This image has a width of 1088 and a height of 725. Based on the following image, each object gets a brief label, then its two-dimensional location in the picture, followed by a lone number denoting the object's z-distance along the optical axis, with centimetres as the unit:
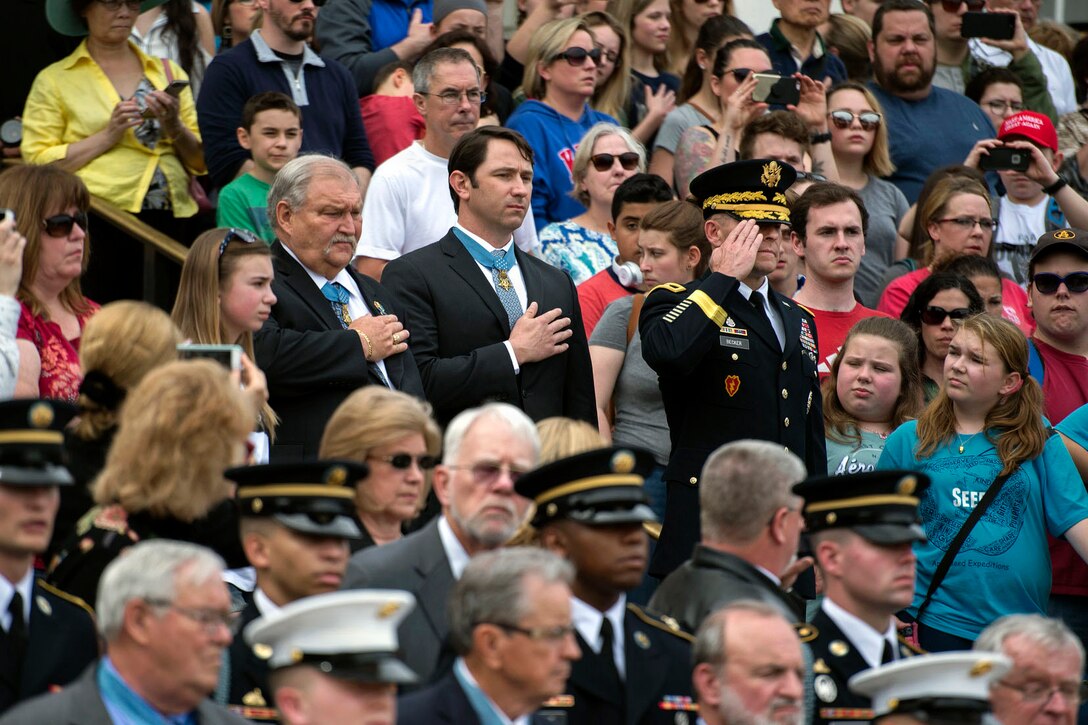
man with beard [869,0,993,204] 2248
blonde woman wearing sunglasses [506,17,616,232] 2003
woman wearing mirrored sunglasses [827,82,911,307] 2059
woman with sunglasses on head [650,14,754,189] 2095
